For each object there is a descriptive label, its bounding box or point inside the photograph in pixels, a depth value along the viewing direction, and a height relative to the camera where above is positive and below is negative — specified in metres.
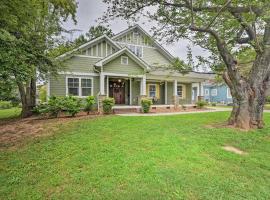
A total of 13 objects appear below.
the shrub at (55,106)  9.05 -0.47
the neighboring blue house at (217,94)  23.30 +0.57
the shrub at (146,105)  10.83 -0.51
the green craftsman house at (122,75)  11.29 +1.84
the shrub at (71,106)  9.01 -0.47
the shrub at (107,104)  9.73 -0.39
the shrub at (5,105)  18.65 -0.87
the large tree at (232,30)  6.38 +3.07
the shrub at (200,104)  13.81 -0.56
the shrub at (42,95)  13.08 +0.26
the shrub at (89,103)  9.81 -0.33
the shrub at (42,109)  9.10 -0.67
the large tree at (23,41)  4.23 +2.04
